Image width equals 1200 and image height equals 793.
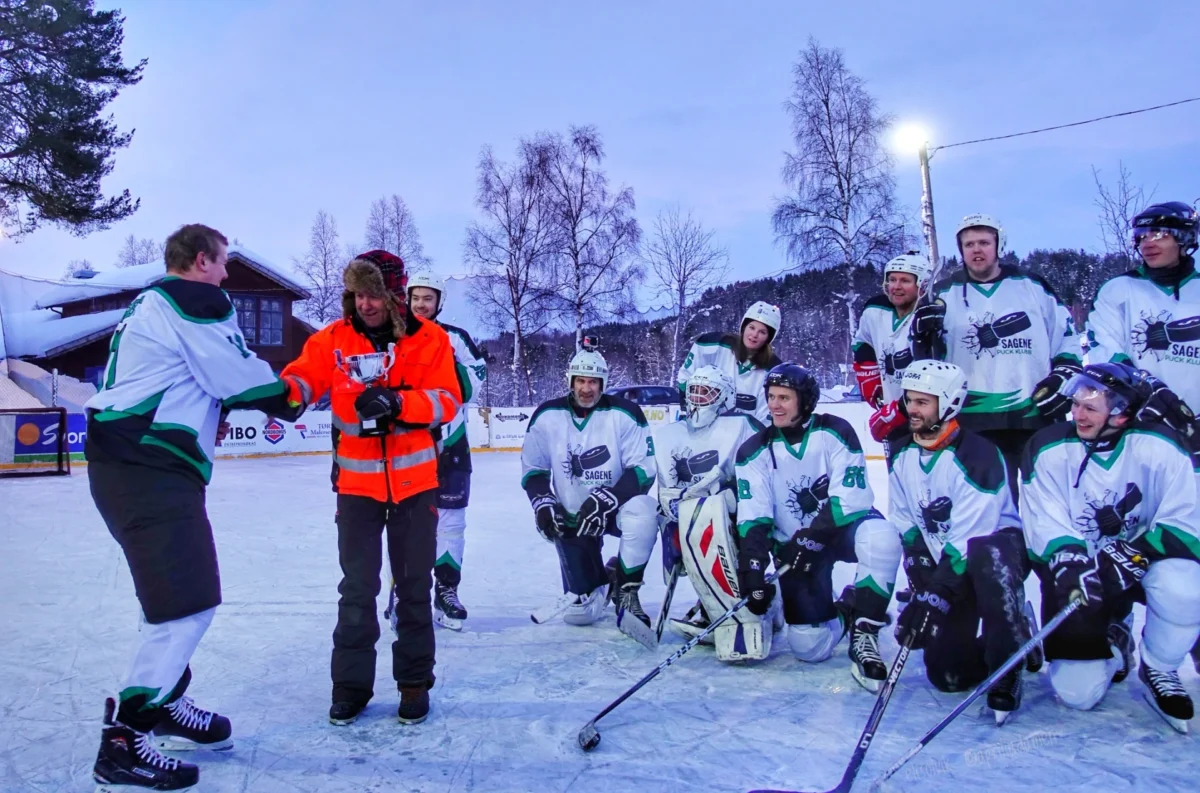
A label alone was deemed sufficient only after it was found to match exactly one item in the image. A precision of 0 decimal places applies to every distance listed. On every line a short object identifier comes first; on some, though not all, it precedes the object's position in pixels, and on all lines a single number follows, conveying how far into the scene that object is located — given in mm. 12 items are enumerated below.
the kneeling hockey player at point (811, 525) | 3236
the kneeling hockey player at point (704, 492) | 3547
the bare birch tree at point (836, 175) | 18703
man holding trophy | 2842
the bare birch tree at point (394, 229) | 26844
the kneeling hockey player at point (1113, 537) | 2752
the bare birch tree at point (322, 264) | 28428
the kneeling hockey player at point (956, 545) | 2926
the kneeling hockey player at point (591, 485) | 3928
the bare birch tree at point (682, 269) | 23766
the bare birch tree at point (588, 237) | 22141
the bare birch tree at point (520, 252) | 22297
